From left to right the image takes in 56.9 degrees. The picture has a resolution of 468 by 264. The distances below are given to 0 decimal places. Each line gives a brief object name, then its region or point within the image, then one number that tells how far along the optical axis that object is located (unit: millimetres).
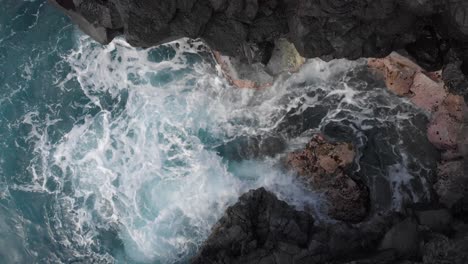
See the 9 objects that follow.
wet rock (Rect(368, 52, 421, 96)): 18547
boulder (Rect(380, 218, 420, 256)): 15318
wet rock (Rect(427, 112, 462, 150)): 17922
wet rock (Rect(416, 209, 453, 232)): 15906
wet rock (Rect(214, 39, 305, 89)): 19078
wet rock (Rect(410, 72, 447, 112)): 18188
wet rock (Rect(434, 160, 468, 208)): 17438
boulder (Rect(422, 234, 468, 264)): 13430
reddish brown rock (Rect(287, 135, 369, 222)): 18984
